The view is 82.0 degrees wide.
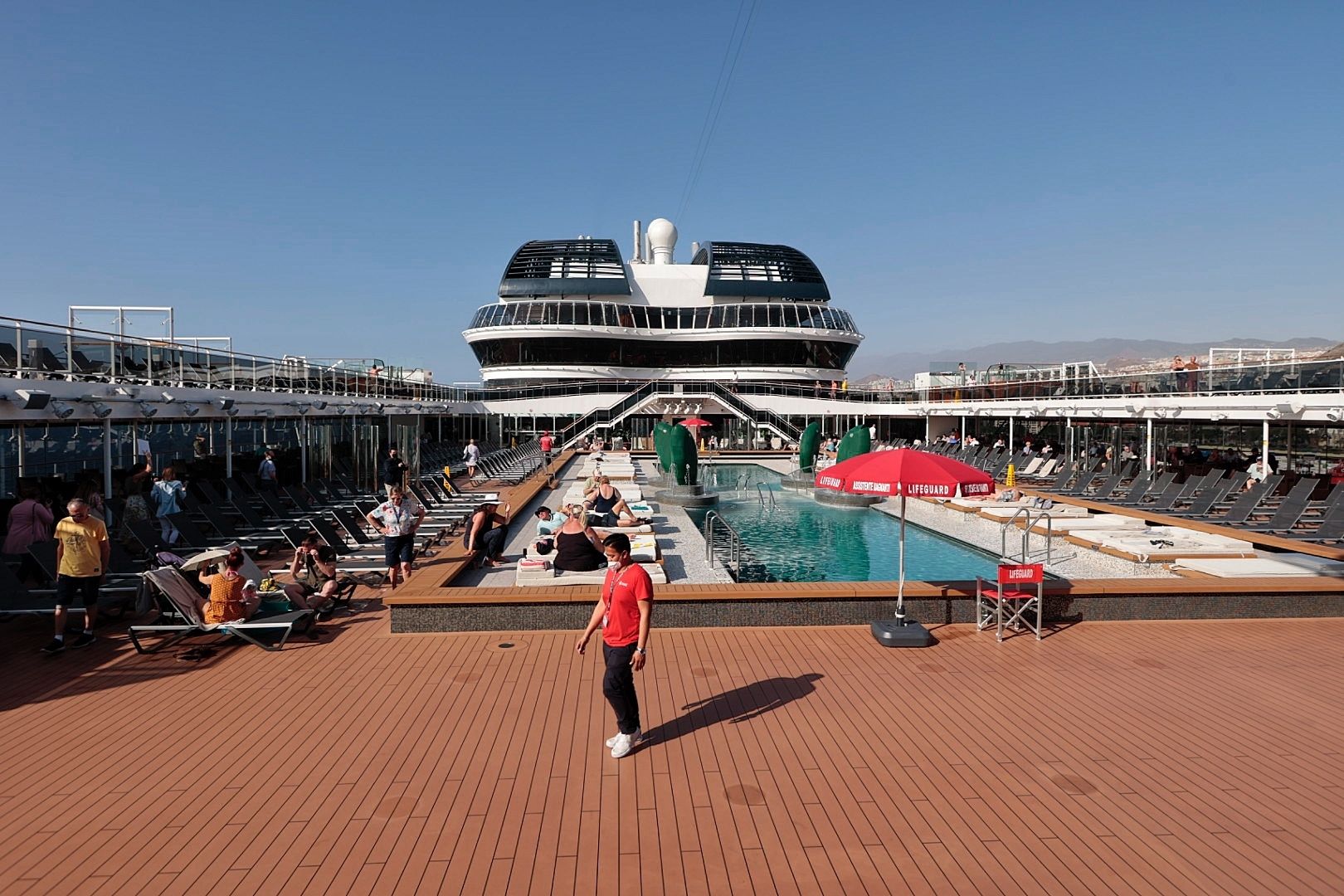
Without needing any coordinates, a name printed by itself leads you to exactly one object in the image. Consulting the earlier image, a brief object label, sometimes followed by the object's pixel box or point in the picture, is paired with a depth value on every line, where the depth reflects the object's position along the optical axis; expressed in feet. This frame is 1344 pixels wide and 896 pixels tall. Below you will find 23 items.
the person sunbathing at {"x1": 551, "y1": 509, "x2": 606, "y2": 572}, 27.81
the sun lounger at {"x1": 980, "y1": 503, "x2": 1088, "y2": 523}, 44.01
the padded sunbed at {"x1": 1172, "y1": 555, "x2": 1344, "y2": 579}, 27.84
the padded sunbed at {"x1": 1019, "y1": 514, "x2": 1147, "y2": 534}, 39.11
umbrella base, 22.29
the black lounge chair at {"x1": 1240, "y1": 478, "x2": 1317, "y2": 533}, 38.40
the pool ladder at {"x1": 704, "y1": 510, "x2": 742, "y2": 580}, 34.21
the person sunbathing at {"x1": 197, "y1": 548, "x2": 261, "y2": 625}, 22.31
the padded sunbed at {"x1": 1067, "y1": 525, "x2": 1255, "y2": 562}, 31.68
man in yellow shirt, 21.38
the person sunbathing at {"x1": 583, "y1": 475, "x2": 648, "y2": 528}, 38.78
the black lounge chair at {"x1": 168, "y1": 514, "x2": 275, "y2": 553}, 33.01
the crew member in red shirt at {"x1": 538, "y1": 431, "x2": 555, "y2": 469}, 91.29
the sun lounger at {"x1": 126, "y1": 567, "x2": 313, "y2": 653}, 21.72
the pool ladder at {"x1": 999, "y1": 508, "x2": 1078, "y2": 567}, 34.68
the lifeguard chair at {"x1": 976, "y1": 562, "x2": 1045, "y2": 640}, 22.91
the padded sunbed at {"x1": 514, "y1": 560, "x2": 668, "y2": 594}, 26.86
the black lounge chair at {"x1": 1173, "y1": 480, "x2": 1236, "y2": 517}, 43.88
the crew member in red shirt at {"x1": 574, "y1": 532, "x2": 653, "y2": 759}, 15.02
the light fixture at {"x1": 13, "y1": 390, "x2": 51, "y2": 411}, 27.14
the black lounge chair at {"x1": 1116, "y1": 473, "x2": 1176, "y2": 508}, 49.60
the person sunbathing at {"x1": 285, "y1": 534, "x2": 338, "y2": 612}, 24.59
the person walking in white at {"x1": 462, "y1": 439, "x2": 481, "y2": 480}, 73.15
